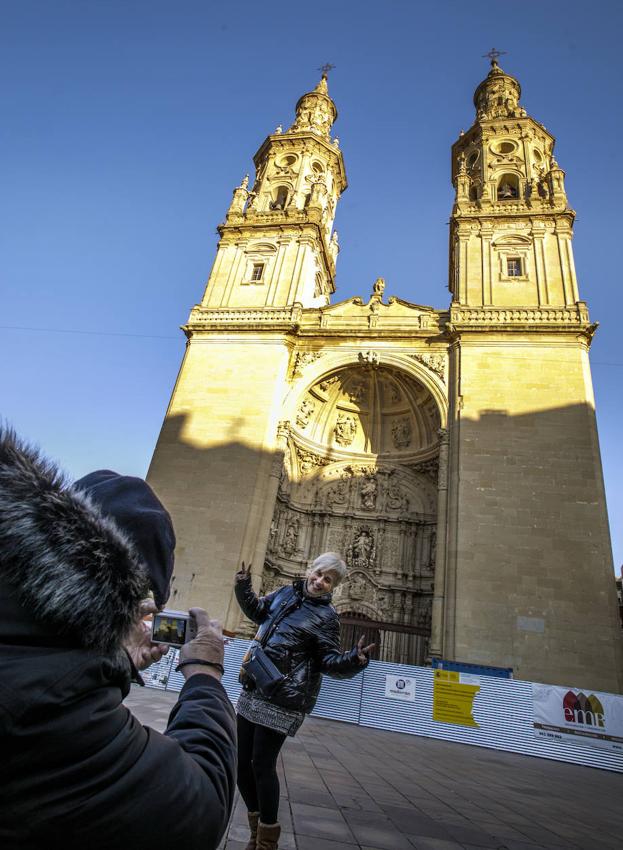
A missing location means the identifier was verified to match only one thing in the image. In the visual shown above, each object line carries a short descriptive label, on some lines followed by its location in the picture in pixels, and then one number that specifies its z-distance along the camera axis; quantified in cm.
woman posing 258
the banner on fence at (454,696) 890
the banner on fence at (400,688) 922
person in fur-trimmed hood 77
